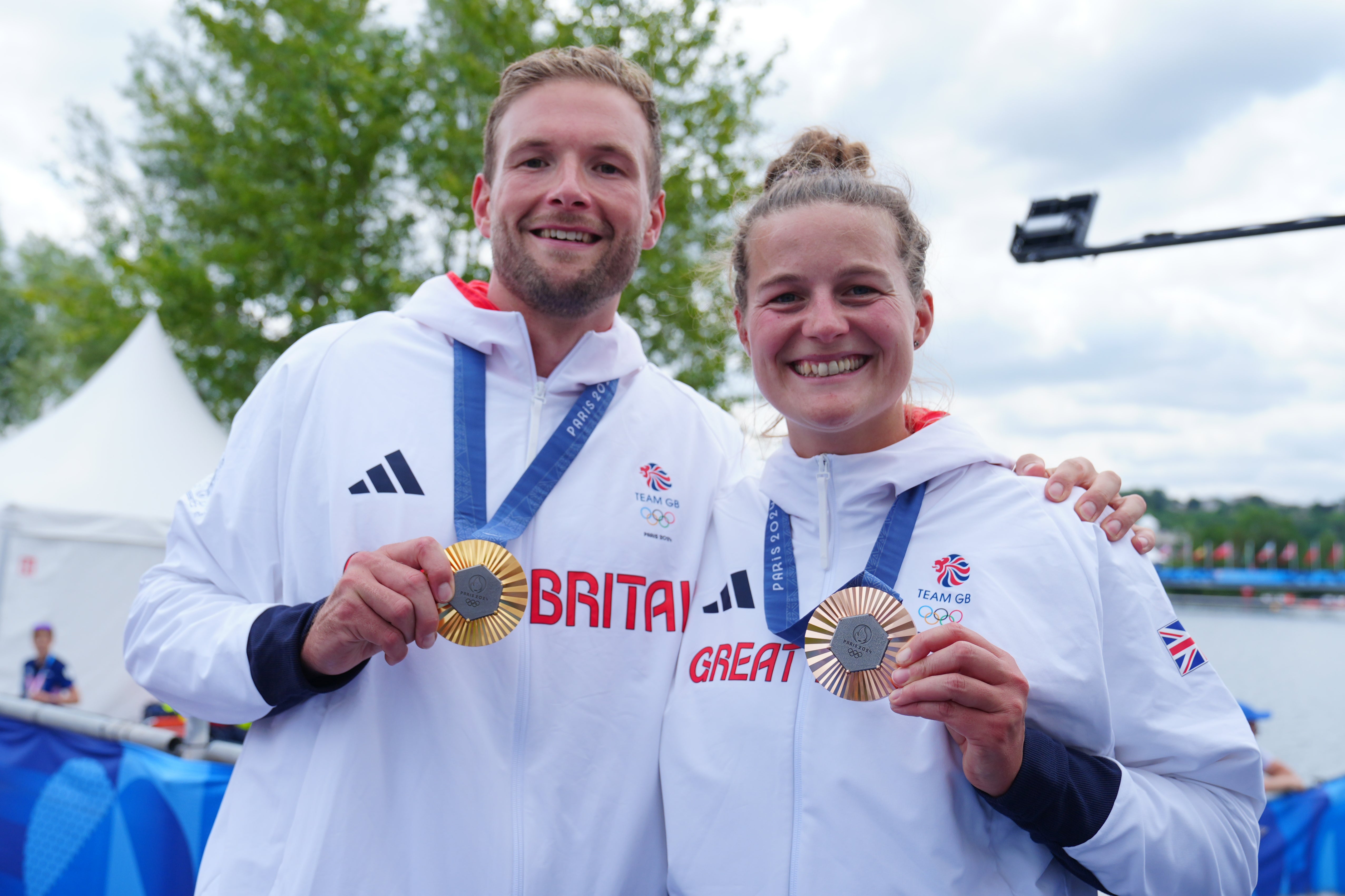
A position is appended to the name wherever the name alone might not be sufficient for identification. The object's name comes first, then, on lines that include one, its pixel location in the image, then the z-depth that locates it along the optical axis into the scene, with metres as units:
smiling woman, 1.71
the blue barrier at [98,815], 3.11
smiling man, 1.93
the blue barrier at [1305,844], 4.26
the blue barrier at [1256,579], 61.69
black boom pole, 6.88
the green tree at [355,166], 11.40
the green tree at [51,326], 13.74
